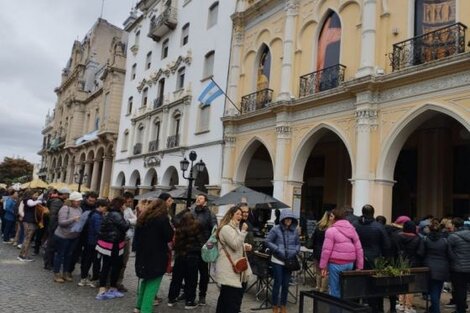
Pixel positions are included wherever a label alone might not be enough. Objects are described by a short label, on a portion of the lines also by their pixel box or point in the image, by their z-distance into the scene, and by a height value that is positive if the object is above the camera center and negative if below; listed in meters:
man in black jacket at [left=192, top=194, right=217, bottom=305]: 7.88 -0.24
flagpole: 19.38 +4.92
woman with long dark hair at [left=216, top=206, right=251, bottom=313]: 5.51 -0.68
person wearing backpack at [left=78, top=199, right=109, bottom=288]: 8.55 -0.85
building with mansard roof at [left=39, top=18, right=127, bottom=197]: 35.47 +8.83
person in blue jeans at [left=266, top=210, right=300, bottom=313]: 7.00 -0.50
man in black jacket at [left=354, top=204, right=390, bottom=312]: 7.28 -0.23
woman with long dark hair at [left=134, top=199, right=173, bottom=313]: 6.18 -0.57
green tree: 81.94 +5.34
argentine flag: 18.13 +4.98
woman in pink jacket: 6.48 -0.43
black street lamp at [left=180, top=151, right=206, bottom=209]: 15.67 +1.70
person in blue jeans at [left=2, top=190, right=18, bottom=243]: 14.09 -0.62
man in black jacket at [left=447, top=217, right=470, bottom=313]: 7.34 -0.54
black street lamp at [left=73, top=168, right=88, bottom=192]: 39.84 +2.47
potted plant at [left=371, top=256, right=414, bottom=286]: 6.41 -0.70
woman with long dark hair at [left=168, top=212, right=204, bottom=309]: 7.34 -0.81
